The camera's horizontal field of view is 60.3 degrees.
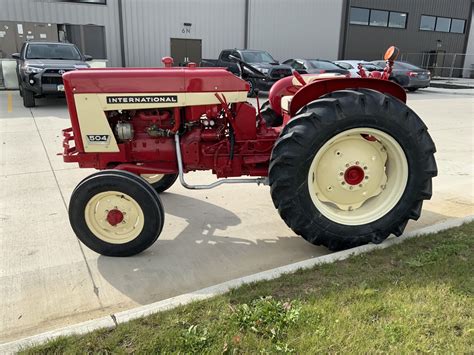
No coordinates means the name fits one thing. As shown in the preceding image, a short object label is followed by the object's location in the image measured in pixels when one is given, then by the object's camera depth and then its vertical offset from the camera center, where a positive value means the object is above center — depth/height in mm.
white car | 16544 -496
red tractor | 3096 -794
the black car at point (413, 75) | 17469 -834
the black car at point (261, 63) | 13656 -453
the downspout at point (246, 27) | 19766 +1077
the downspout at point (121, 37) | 17188 +369
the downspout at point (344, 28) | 23188 +1329
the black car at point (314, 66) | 15203 -514
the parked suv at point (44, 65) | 10344 -511
